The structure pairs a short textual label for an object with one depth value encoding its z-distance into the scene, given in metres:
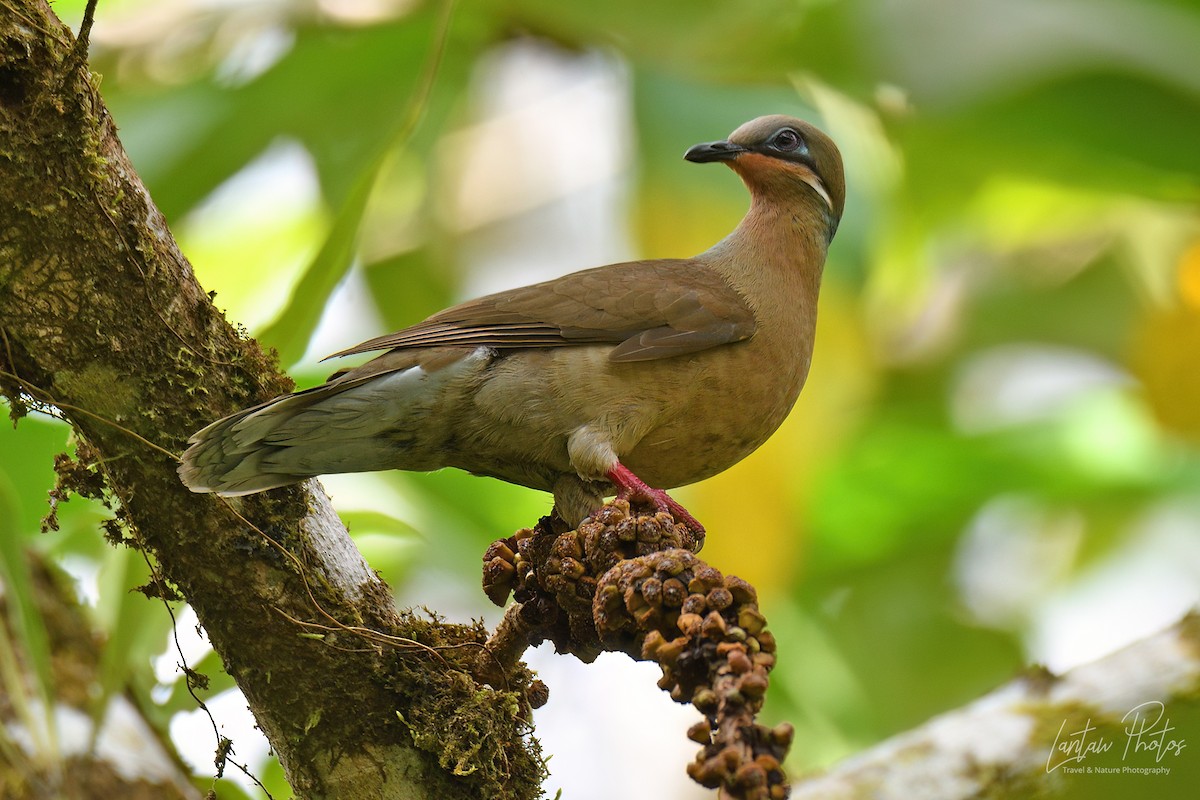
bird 7.18
